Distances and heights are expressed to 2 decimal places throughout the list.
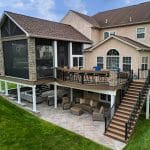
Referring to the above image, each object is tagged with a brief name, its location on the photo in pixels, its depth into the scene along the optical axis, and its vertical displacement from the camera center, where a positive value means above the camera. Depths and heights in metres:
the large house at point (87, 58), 13.06 +0.48
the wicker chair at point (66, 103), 17.11 -3.85
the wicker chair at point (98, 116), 14.35 -4.19
